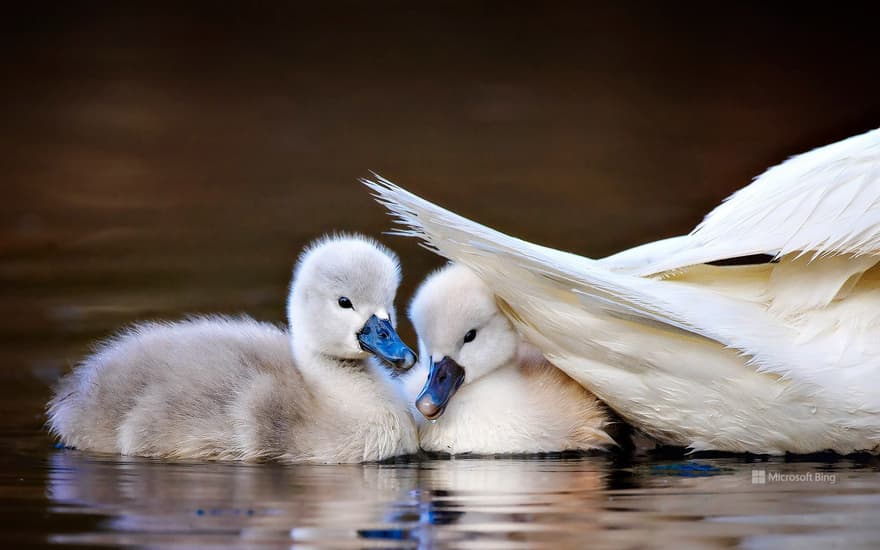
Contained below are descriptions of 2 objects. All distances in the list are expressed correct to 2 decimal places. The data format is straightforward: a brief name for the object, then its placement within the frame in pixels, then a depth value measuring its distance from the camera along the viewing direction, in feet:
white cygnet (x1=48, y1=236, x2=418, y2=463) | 23.73
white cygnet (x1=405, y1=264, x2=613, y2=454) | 24.86
